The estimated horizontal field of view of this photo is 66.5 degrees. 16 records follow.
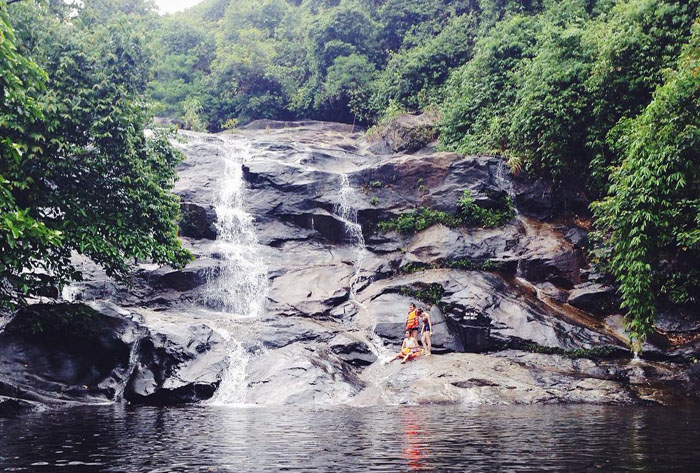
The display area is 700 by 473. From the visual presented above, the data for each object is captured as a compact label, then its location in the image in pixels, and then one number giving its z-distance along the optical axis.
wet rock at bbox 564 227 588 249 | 20.06
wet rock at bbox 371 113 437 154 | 28.62
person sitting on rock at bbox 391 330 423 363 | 14.92
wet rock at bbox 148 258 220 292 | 19.17
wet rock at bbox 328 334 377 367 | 15.83
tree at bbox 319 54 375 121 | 35.81
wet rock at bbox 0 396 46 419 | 10.25
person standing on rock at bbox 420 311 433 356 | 15.50
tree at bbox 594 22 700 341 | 13.93
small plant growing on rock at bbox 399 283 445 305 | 18.11
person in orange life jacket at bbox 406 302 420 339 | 15.49
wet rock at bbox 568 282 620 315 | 18.03
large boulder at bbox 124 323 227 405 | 13.27
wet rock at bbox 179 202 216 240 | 21.91
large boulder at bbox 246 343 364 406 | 12.64
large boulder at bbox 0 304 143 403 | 13.06
